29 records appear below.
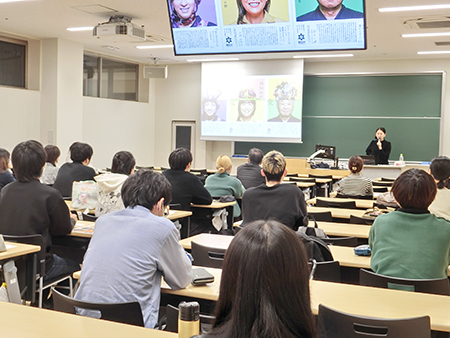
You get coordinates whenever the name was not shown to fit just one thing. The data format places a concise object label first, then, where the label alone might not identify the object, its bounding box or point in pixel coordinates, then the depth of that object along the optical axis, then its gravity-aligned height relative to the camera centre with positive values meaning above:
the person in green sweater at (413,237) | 2.62 -0.50
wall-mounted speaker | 11.09 +1.47
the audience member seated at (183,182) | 5.25 -0.47
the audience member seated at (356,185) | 6.21 -0.55
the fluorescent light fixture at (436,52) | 10.17 +1.91
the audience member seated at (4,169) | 4.90 -0.37
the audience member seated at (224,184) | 6.07 -0.56
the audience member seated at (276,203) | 3.69 -0.48
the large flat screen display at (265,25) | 6.10 +1.51
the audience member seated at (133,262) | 2.17 -0.56
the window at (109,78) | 11.65 +1.44
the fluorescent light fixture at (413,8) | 6.98 +1.93
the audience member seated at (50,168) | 6.42 -0.44
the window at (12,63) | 9.88 +1.45
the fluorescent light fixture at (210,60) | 11.76 +1.91
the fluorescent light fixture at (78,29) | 9.09 +1.98
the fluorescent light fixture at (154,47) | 10.43 +1.94
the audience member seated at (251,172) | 6.86 -0.47
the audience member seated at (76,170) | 5.33 -0.37
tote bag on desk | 4.63 -0.56
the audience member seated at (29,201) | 3.35 -0.45
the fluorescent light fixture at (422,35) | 8.60 +1.91
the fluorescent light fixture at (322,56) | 10.84 +1.89
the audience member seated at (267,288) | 1.10 -0.33
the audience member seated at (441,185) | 3.61 -0.34
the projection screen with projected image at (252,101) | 11.32 +0.91
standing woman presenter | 10.56 -0.13
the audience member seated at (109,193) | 4.26 -0.49
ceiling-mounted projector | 7.59 +1.64
